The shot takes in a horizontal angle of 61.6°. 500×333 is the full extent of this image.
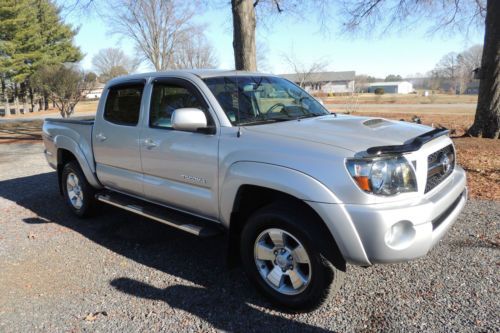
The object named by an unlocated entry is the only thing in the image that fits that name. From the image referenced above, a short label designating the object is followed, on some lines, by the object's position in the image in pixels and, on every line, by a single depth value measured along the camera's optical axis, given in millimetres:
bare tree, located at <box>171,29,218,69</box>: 39594
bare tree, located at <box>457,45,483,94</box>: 85906
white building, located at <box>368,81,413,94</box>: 120100
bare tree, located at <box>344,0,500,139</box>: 9836
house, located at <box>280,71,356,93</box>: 88188
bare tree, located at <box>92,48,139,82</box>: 72106
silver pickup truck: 2844
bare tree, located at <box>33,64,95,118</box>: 18359
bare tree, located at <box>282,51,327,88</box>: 30600
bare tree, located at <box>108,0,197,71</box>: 36125
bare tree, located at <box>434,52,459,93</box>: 97875
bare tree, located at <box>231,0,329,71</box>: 9625
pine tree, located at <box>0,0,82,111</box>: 34562
